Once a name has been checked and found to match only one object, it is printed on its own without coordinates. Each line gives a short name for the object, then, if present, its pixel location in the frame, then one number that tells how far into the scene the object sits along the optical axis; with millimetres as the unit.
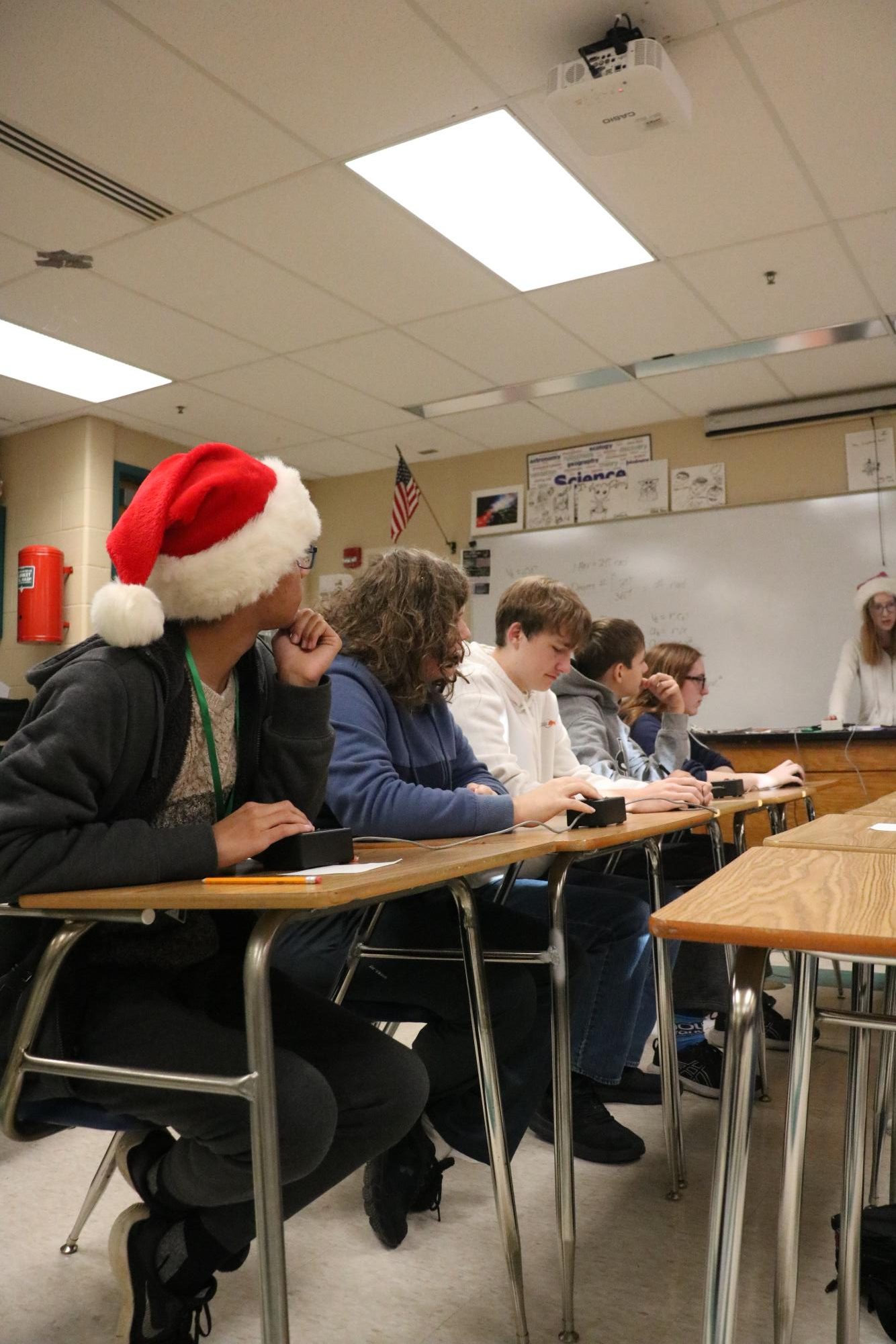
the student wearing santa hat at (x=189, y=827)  1049
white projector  2496
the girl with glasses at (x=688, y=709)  3110
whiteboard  5195
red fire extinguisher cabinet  5434
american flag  5477
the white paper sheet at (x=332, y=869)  1021
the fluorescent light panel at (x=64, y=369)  4438
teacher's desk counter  3824
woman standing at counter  4879
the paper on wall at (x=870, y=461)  5055
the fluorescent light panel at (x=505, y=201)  3006
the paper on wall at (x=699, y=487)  5512
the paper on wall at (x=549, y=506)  5953
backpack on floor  1275
